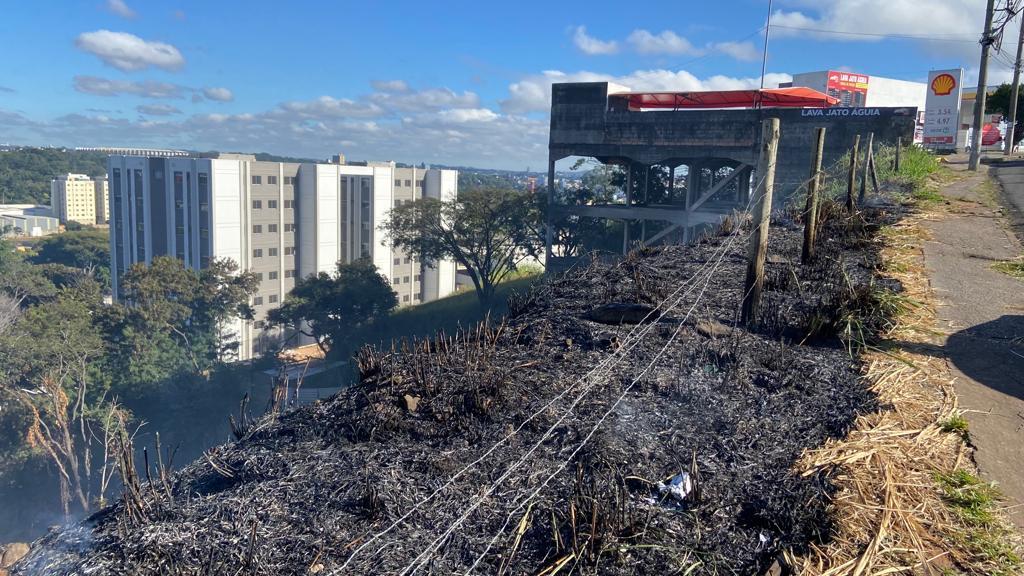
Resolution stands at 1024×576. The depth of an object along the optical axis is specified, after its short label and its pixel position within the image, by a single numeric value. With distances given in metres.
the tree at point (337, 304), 29.48
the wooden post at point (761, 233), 5.06
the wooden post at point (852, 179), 8.28
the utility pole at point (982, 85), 15.82
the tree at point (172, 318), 25.23
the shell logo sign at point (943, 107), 21.58
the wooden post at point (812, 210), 6.13
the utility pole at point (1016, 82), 18.78
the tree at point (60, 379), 21.62
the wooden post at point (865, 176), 9.82
